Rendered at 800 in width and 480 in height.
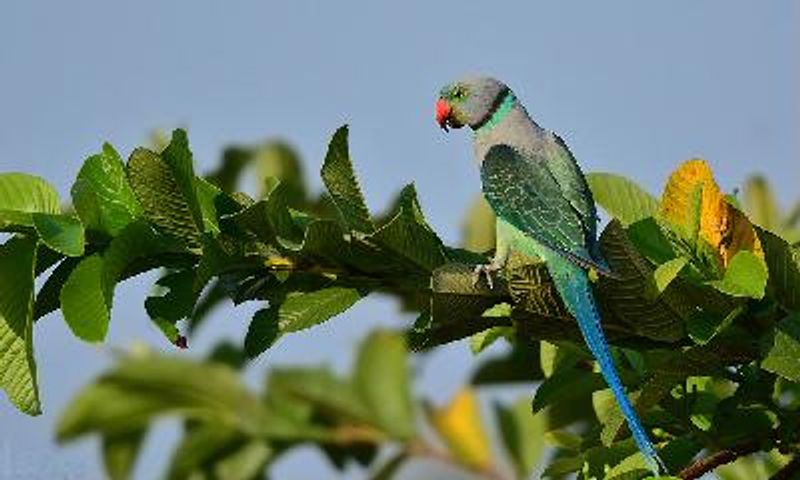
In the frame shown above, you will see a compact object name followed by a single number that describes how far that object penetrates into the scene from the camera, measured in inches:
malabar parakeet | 382.1
